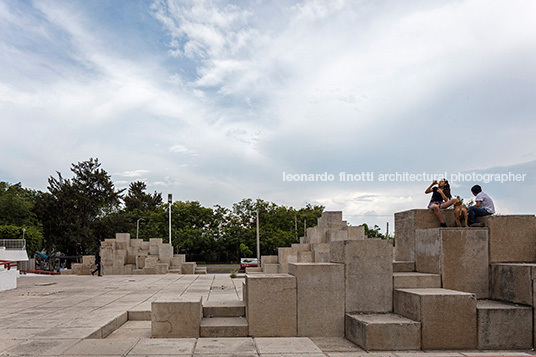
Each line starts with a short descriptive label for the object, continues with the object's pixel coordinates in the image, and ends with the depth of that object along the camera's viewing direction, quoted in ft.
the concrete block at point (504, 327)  21.67
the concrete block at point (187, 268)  84.47
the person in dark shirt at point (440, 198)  26.76
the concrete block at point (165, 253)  88.17
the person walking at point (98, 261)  77.05
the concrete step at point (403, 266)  26.99
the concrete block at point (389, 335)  20.93
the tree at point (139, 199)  261.24
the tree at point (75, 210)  160.45
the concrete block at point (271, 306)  23.43
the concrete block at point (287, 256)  68.39
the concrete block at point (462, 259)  24.82
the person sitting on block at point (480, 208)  26.50
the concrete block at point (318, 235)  67.62
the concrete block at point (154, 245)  89.66
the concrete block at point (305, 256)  65.45
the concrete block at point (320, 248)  46.28
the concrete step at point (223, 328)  22.81
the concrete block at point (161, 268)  81.59
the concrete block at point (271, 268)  69.00
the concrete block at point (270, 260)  75.36
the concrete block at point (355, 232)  63.26
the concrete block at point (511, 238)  25.25
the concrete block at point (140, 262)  86.69
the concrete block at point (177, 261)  88.89
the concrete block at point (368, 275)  24.14
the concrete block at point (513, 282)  22.16
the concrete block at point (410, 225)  27.17
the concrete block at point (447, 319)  21.39
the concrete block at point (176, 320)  22.59
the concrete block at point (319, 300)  23.84
